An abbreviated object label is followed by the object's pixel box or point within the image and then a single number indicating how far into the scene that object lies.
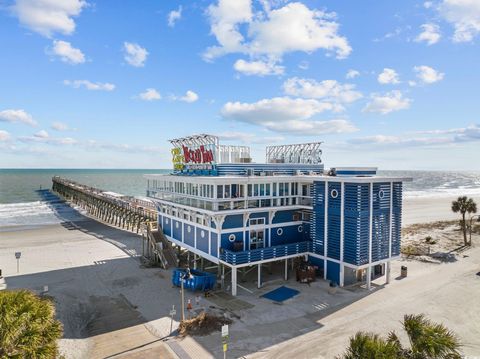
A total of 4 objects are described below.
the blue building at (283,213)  26.66
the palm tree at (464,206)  41.53
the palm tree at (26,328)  10.33
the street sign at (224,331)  15.67
